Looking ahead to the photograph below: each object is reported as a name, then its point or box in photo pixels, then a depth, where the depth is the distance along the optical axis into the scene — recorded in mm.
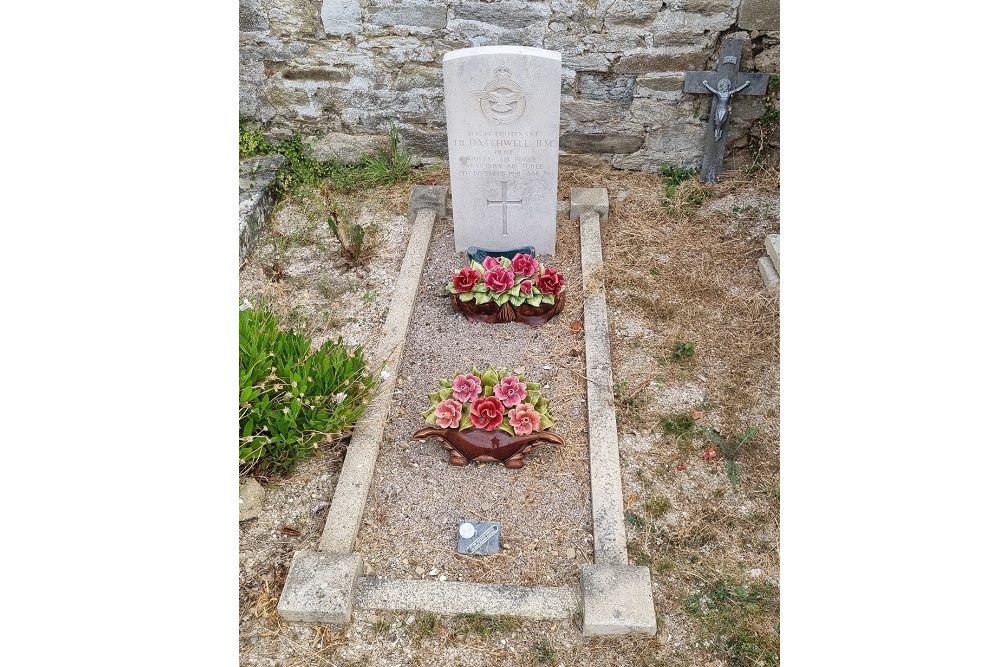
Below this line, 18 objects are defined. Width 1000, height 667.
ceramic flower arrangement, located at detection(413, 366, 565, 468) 3198
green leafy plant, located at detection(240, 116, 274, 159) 5672
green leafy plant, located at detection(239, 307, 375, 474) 3098
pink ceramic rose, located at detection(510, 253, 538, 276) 4199
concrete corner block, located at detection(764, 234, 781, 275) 4457
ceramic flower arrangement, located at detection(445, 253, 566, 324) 4117
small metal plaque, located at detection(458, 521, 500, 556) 2941
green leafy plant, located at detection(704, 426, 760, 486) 3270
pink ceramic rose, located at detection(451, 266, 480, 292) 4164
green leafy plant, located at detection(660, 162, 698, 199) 5633
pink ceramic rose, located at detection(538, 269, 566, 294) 4141
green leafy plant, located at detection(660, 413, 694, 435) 3512
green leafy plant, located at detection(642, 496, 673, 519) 3132
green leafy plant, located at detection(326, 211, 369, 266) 4590
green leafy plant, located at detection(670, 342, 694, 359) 3959
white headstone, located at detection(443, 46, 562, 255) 3996
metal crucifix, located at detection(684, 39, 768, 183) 5066
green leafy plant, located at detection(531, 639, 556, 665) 2571
